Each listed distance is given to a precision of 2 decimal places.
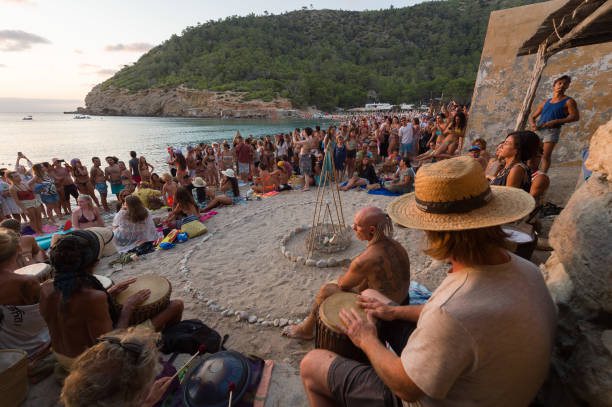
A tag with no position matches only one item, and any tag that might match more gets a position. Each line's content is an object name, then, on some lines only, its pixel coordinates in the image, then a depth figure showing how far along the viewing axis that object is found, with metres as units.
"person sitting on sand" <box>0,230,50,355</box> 2.58
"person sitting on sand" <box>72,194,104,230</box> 6.09
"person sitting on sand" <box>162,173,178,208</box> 8.64
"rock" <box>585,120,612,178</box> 1.60
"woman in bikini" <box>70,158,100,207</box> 9.68
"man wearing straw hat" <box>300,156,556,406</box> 1.15
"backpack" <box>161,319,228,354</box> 2.84
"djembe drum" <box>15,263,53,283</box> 3.44
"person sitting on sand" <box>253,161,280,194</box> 10.25
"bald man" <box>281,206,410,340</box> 2.58
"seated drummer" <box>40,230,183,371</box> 2.23
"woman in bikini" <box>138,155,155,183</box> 11.21
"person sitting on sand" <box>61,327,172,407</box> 1.32
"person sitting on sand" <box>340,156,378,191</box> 9.45
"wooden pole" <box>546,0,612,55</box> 3.21
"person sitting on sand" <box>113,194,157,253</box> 6.15
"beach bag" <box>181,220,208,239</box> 6.62
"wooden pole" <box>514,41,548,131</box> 5.09
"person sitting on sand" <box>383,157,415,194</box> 8.34
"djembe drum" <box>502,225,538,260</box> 2.91
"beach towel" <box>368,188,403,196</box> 8.59
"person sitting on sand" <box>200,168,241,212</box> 8.83
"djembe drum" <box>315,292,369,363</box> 2.12
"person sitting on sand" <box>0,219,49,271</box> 4.89
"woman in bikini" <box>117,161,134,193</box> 10.34
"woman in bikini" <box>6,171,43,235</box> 7.60
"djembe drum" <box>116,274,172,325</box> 2.80
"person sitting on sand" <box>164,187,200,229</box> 7.10
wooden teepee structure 5.36
